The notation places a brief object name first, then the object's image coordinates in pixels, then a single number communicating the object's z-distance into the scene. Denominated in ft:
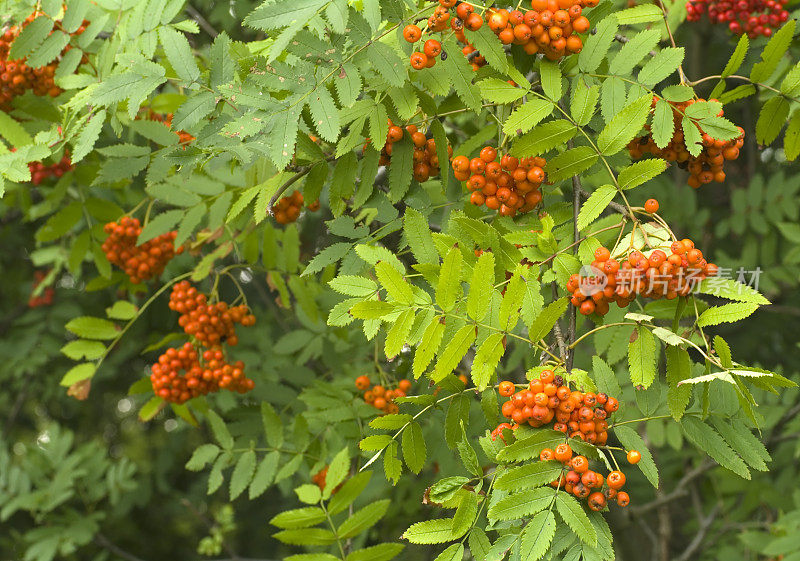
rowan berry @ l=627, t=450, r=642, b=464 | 7.21
